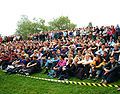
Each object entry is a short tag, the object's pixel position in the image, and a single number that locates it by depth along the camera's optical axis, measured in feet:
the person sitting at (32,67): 24.56
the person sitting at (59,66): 21.43
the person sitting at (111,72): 17.08
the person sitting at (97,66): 18.49
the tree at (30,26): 113.44
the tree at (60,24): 118.02
